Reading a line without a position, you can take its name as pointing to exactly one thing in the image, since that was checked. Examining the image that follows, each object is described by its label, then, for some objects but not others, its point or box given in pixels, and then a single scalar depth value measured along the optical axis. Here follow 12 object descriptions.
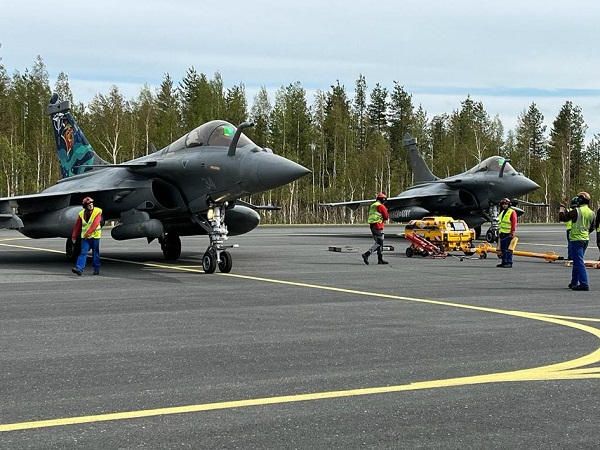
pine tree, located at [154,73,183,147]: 76.81
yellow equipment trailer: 23.64
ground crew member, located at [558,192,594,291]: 13.75
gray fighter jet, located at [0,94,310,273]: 16.52
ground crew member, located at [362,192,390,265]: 19.62
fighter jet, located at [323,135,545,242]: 30.92
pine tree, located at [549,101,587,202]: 100.19
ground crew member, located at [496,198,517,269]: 18.94
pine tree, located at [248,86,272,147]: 86.12
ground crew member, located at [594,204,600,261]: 17.34
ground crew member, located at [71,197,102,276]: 16.17
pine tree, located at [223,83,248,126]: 80.50
